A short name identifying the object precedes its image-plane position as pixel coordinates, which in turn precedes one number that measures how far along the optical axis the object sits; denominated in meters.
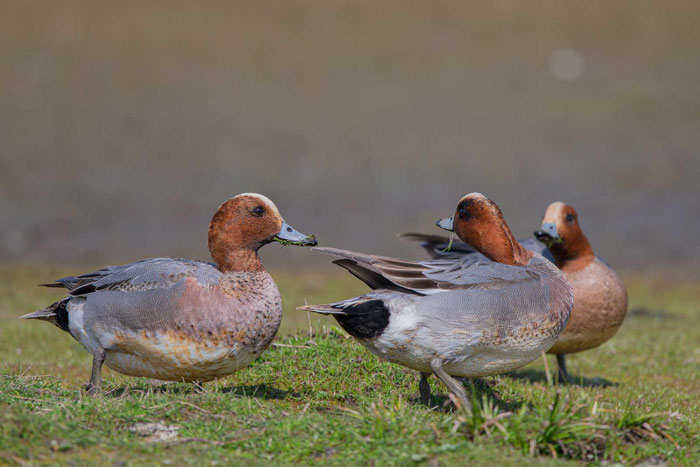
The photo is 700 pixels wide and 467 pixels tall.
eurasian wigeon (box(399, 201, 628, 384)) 15.27
